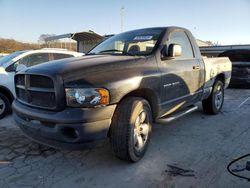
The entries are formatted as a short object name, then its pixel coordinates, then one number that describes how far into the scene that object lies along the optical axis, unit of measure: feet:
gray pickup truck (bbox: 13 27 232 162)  7.03
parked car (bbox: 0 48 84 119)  14.59
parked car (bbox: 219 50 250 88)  23.87
